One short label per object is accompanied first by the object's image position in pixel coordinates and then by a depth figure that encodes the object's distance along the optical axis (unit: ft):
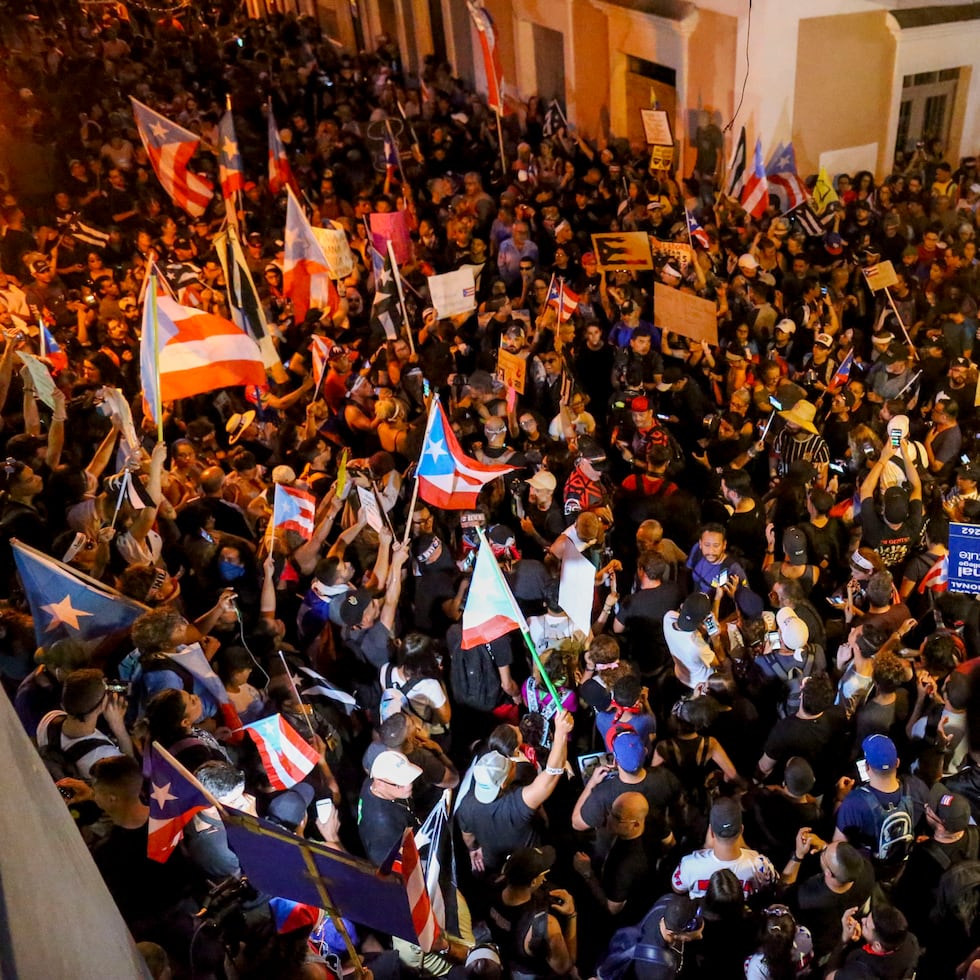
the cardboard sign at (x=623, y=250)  30.91
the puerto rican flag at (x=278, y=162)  38.08
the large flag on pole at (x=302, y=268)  30.30
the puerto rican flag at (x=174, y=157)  35.32
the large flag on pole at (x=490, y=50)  43.06
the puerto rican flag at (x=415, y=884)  11.98
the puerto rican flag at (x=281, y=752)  15.33
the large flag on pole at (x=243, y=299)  26.73
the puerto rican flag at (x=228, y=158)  35.65
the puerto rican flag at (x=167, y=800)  13.26
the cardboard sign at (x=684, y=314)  27.12
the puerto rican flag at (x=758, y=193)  38.29
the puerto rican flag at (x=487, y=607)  16.74
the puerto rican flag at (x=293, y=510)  20.85
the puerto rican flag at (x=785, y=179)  38.70
